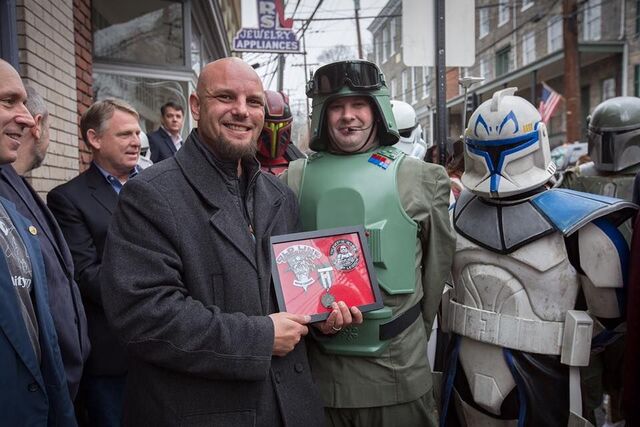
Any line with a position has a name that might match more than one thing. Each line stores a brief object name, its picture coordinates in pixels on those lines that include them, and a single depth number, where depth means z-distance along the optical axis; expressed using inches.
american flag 534.2
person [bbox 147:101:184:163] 226.8
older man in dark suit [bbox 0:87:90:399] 77.3
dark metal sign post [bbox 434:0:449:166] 123.4
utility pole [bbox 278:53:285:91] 869.8
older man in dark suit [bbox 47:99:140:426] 99.4
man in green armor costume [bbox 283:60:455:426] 82.6
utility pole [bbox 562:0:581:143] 576.7
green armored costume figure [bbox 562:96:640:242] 139.8
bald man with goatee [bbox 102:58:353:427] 61.4
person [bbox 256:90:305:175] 145.3
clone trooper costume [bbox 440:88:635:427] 83.0
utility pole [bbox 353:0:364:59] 860.5
